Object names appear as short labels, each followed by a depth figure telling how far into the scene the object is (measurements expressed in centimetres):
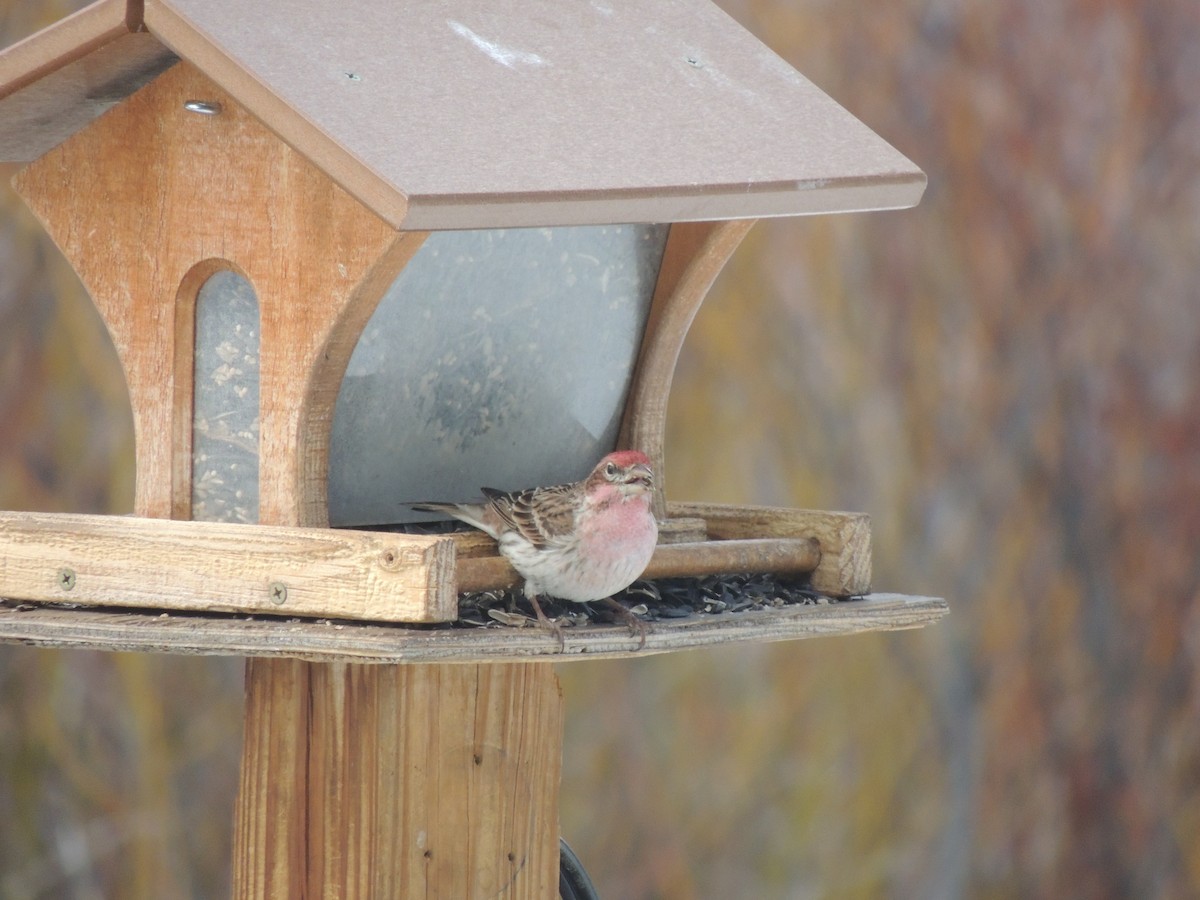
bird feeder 512
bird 563
